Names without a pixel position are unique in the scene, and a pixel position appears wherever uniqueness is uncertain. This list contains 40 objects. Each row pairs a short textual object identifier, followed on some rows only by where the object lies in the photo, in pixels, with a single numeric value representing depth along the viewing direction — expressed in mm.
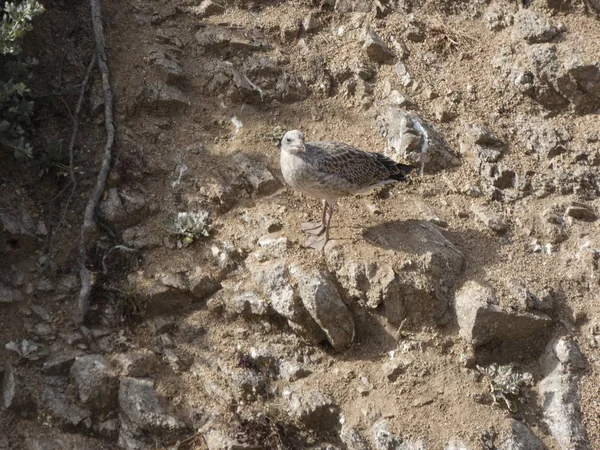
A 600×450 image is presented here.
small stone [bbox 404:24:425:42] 16969
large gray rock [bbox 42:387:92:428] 11945
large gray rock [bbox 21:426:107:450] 11766
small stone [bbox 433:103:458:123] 15859
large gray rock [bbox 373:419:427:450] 11539
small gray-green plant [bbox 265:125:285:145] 15430
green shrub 12875
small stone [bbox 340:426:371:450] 11617
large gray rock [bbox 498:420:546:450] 11656
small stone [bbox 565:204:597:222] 14461
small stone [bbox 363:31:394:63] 16609
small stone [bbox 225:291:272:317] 12750
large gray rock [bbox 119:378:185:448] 11812
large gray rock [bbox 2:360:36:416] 11969
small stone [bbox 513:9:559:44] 16359
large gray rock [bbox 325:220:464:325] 12727
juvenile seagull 13195
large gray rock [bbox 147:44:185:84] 15820
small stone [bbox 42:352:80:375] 12266
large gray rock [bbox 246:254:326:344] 12555
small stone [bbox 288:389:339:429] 11883
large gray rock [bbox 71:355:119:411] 12031
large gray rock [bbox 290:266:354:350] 12406
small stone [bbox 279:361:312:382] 12356
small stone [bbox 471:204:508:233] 14266
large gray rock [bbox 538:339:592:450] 12078
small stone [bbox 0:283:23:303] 12867
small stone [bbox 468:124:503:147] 15437
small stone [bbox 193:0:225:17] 17172
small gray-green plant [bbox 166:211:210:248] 13773
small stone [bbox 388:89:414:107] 15922
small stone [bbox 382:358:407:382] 12305
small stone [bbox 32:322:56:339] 12703
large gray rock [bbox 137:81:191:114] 15445
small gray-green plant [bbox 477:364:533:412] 12219
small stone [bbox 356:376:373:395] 12172
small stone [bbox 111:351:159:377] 12266
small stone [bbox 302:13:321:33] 17062
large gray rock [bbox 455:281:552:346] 12625
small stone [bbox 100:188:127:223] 13852
